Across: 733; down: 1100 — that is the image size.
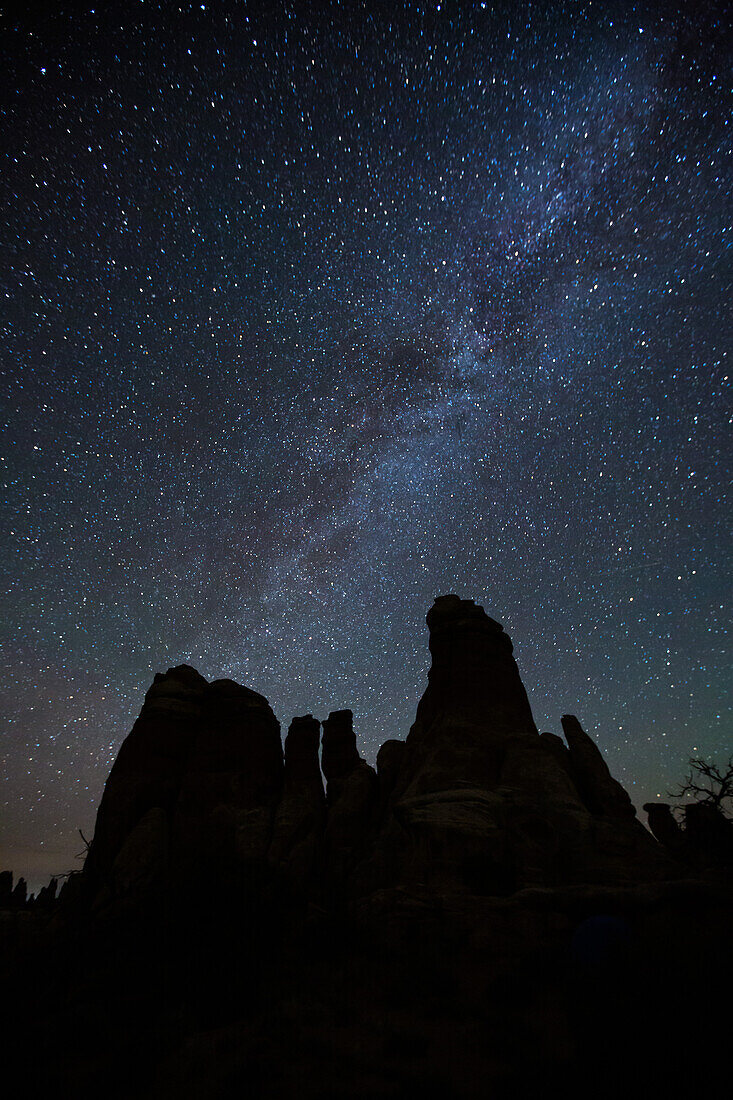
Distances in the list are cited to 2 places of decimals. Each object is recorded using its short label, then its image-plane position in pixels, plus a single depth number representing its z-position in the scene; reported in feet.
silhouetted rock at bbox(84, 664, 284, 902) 91.35
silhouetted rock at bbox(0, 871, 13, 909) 262.67
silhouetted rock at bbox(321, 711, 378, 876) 94.27
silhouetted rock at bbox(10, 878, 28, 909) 258.53
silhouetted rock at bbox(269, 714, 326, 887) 93.47
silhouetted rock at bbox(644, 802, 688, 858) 130.50
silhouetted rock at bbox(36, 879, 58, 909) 223.51
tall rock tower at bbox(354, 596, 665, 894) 59.21
